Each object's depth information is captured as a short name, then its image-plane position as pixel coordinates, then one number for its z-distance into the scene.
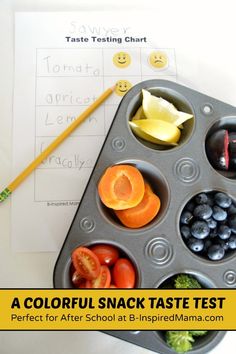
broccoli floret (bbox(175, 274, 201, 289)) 0.57
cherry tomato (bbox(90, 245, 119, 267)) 0.58
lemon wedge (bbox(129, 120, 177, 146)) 0.64
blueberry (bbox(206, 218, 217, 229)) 0.60
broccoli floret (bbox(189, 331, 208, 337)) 0.56
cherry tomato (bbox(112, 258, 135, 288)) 0.56
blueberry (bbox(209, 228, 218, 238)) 0.60
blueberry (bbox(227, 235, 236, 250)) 0.60
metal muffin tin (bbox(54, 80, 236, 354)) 0.58
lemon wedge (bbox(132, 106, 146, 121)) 0.66
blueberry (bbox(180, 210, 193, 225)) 0.60
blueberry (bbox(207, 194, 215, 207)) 0.60
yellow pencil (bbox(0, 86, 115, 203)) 0.66
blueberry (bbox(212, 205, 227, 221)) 0.59
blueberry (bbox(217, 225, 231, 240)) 0.59
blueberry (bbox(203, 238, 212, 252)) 0.60
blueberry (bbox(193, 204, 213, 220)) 0.59
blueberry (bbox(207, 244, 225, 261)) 0.58
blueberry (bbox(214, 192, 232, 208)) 0.60
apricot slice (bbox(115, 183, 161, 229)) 0.60
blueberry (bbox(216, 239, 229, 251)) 0.60
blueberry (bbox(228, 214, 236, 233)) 0.60
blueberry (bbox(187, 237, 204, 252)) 0.59
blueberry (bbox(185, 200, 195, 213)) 0.61
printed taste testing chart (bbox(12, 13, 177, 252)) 0.66
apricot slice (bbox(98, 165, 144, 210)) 0.59
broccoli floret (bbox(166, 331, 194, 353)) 0.55
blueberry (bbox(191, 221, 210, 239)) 0.58
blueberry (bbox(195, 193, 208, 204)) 0.60
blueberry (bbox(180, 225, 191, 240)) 0.60
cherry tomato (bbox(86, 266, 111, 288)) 0.56
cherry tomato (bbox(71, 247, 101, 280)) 0.56
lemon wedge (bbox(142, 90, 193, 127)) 0.64
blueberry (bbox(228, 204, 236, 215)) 0.61
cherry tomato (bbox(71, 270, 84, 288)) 0.57
